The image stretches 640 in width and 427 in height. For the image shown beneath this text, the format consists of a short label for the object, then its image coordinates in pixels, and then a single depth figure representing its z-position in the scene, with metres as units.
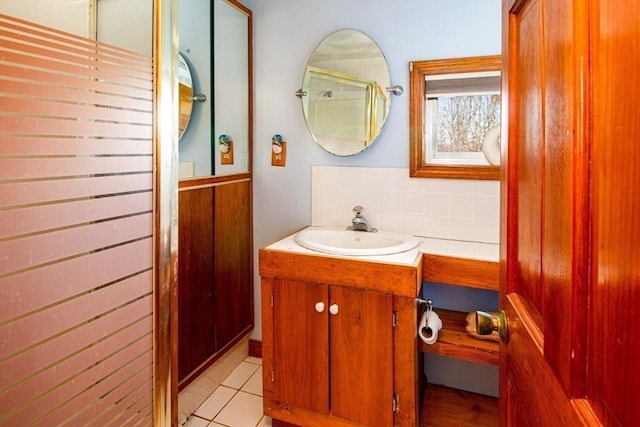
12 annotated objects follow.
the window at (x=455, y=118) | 1.92
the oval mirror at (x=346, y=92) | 2.12
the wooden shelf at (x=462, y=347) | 1.73
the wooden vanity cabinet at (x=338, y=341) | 1.62
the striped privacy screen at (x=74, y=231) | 0.83
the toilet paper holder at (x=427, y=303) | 1.82
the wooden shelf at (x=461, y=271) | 1.72
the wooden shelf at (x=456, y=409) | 1.89
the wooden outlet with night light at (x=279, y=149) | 2.37
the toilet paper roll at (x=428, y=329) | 1.74
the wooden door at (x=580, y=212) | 0.38
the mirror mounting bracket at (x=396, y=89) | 2.08
